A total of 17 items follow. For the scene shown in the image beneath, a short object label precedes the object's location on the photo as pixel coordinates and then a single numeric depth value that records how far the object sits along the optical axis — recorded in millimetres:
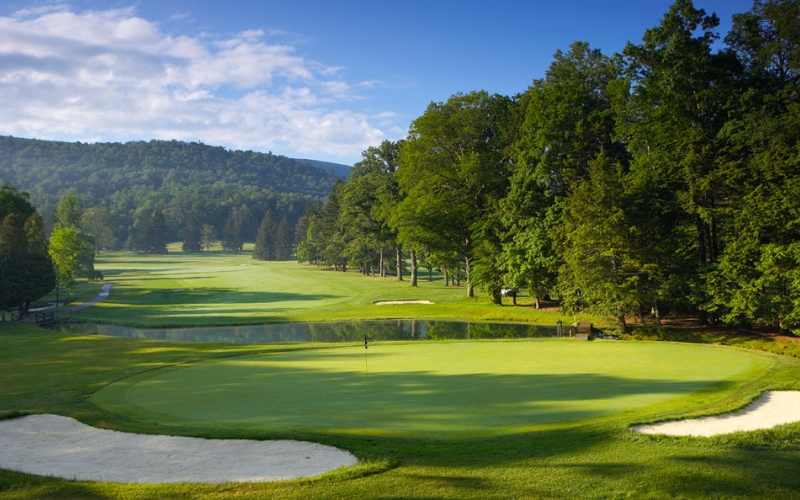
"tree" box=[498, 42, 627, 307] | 37000
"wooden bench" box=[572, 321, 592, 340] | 28078
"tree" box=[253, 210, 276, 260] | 145500
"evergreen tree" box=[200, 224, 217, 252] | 177750
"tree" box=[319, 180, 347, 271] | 92312
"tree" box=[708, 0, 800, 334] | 26000
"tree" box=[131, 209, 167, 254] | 159500
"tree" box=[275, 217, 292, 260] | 147112
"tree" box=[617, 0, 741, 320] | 29625
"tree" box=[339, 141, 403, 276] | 66500
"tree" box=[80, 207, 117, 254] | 152500
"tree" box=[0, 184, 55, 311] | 43094
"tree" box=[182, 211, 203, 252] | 173125
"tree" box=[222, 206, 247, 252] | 176125
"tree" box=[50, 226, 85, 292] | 56656
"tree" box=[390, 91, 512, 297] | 45000
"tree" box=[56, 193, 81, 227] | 89938
